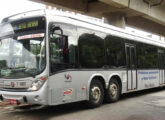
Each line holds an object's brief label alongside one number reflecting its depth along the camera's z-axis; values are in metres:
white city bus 7.14
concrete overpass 16.73
